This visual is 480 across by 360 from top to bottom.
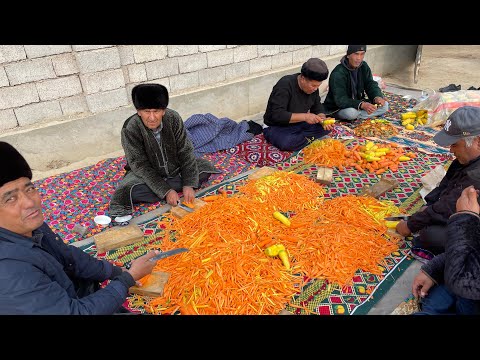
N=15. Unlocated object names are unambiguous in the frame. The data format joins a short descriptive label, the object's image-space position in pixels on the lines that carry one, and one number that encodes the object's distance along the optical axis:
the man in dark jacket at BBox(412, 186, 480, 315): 1.94
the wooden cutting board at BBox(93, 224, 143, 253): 3.29
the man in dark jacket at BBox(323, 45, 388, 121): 5.98
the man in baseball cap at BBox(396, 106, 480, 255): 2.71
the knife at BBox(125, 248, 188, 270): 2.62
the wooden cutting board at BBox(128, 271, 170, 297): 2.68
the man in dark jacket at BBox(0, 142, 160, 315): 1.57
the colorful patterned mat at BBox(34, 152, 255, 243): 3.79
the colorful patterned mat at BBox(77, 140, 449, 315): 2.73
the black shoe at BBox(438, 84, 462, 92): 6.58
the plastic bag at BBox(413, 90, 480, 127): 5.77
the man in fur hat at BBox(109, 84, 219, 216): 3.83
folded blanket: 5.33
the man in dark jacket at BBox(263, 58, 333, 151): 5.18
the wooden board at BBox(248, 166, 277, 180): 4.34
